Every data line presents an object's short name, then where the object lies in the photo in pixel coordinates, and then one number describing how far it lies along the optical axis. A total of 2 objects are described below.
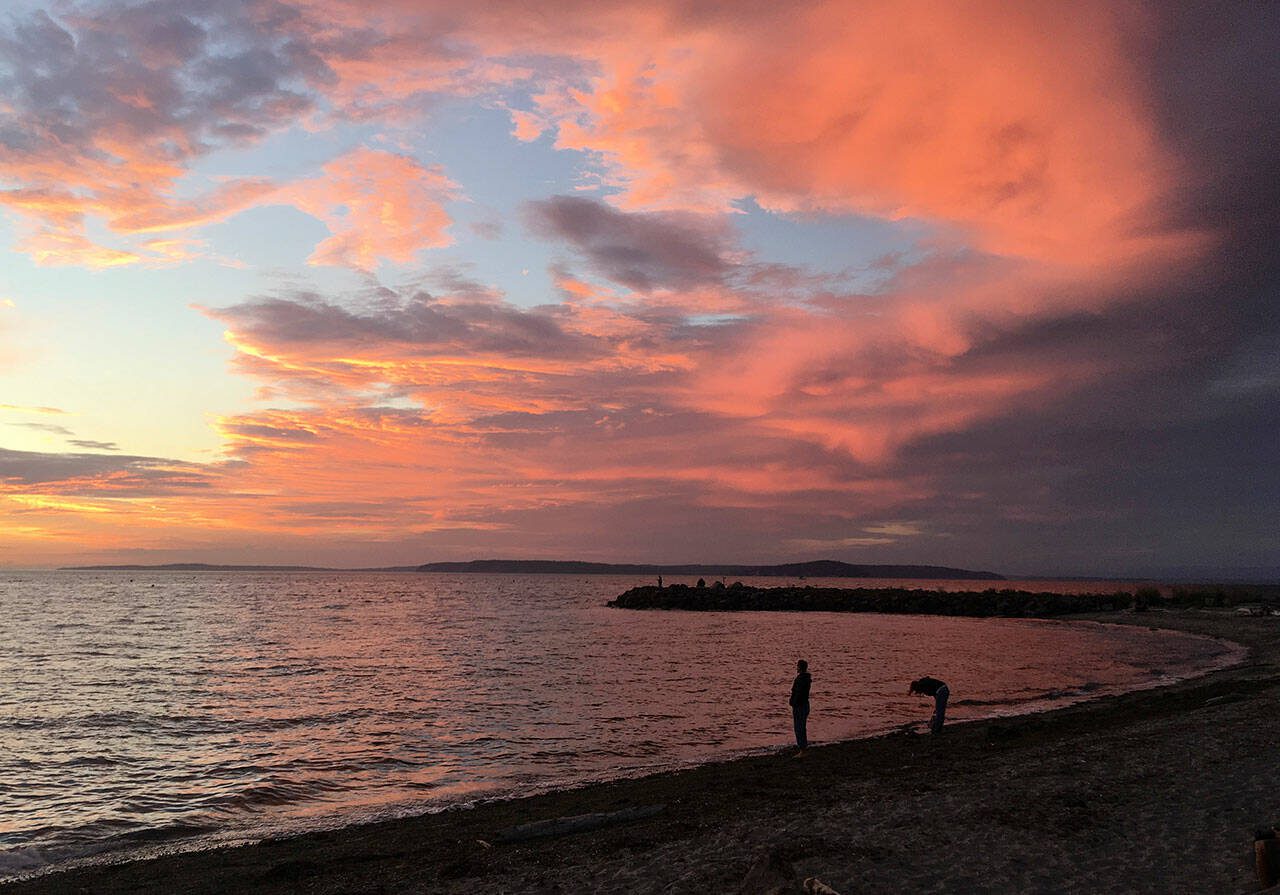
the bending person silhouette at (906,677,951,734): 18.80
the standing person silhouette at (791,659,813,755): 18.12
